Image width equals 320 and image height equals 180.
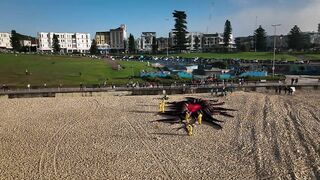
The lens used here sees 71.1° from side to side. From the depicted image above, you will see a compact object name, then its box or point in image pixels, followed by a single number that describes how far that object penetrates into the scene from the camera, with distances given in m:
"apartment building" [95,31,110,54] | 101.10
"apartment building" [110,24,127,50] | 98.50
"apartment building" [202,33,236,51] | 103.62
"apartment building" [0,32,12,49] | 96.39
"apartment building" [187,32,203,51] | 101.32
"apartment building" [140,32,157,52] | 112.45
